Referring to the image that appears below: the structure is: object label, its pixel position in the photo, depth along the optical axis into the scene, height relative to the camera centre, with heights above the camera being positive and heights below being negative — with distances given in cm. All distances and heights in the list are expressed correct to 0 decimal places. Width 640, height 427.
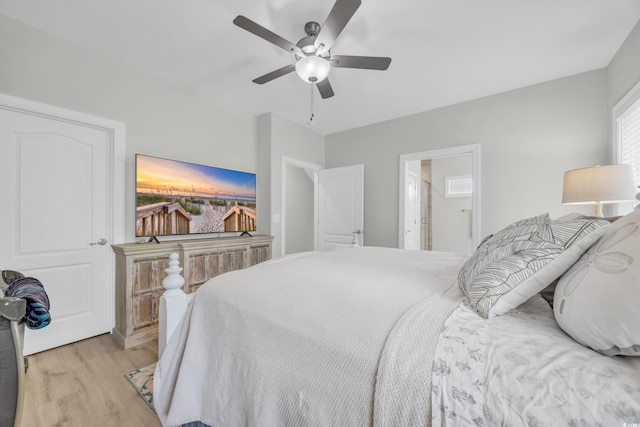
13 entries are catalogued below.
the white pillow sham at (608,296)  53 -19
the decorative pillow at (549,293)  90 -29
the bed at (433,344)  53 -34
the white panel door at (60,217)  203 -4
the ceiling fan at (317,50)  159 +115
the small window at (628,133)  206 +68
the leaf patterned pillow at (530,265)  76 -16
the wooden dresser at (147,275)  232 -61
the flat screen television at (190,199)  261 +17
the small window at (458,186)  483 +51
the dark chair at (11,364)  78 -46
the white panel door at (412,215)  389 -4
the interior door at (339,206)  405 +11
